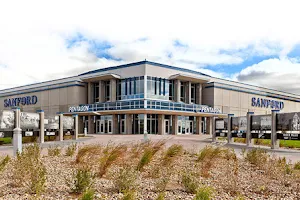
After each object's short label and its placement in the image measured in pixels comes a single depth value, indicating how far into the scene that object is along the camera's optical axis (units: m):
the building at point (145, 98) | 43.62
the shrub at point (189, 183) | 6.51
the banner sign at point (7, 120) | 20.08
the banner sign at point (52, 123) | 25.12
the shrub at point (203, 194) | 5.00
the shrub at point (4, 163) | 8.16
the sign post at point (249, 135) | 22.14
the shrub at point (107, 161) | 8.08
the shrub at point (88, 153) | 10.22
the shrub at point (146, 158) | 8.72
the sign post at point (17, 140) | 12.12
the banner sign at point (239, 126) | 23.83
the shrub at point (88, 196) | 4.79
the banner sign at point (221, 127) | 26.52
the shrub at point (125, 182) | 6.43
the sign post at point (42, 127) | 23.38
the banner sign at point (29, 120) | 21.97
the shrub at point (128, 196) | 4.96
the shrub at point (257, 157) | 10.02
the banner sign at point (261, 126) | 20.75
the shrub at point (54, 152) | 12.46
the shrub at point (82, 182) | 6.26
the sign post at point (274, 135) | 19.55
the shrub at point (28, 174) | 6.11
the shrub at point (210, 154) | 9.80
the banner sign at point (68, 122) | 28.02
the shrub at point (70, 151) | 12.23
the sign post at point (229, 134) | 25.30
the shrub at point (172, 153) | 9.27
